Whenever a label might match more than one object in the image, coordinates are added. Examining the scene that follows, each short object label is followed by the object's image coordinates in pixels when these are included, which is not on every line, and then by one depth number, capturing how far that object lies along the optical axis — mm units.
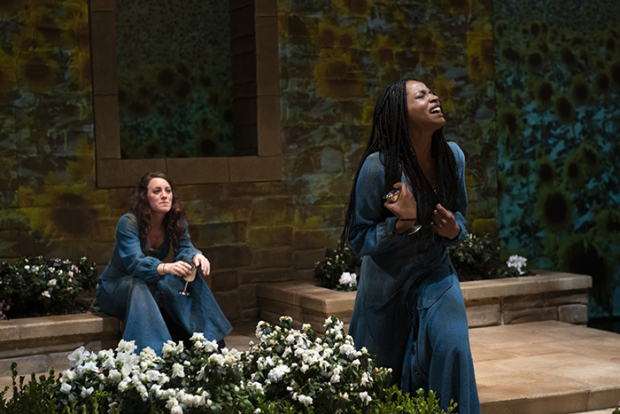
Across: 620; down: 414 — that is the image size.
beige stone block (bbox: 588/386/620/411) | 8979
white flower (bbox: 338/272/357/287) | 13294
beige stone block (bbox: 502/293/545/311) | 13539
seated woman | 10240
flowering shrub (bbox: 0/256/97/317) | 11829
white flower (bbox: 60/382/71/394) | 5572
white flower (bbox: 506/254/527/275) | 14460
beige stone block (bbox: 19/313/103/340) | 11195
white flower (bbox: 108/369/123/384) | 5587
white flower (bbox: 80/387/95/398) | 5550
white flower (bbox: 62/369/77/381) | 5623
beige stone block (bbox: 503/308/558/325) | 13542
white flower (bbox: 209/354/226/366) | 5492
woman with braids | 6305
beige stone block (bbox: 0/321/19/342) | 11071
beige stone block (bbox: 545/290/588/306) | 13941
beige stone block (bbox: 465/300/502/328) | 13258
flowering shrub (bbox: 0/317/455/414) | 5441
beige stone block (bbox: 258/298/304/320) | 13243
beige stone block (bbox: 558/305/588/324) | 14016
